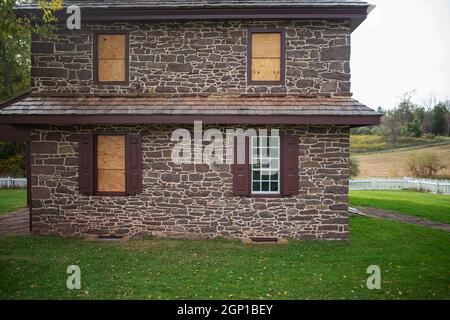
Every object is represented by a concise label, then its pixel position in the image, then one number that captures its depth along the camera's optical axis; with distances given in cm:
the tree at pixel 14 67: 2564
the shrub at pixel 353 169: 2623
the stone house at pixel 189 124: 911
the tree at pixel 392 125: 4269
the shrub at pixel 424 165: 2573
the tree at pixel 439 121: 4638
